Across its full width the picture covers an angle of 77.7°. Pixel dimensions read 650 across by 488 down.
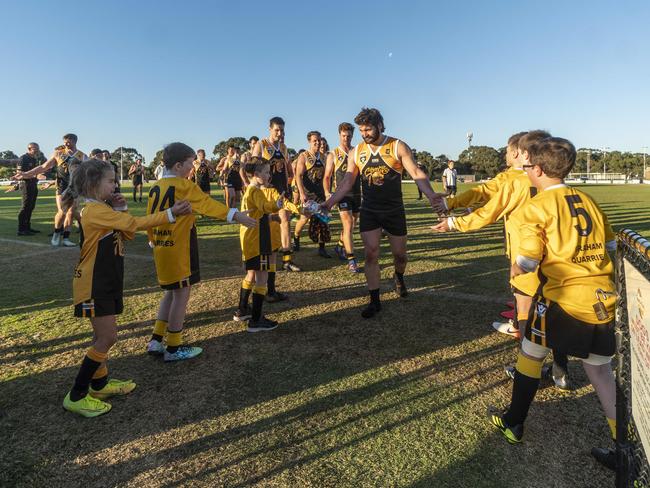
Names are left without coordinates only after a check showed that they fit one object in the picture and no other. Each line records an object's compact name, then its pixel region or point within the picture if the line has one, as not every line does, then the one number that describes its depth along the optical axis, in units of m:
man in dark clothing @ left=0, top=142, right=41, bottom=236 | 9.69
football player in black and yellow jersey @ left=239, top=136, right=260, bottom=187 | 10.05
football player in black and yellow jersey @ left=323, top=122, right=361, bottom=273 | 6.91
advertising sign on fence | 1.53
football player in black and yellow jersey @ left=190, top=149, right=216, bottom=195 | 14.07
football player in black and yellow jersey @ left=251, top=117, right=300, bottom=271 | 6.86
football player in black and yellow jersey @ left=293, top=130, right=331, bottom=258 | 8.47
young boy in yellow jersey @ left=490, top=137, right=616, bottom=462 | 2.23
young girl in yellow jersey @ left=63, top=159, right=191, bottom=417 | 2.78
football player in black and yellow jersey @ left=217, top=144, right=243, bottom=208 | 12.30
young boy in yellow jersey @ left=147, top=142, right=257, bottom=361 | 3.39
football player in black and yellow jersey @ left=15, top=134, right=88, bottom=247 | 8.54
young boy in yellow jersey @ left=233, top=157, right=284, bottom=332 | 4.27
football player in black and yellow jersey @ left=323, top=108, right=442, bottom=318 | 4.73
